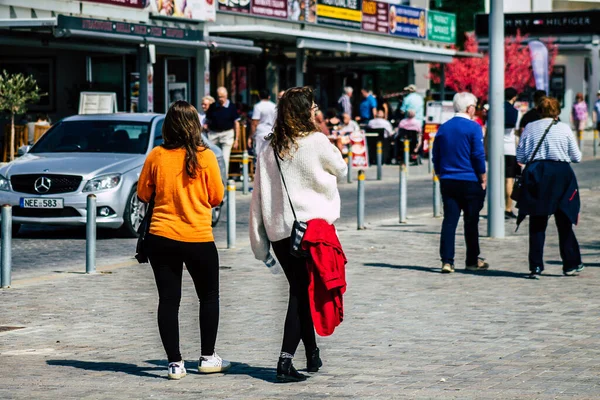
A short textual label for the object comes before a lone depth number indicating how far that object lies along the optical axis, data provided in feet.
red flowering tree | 249.75
